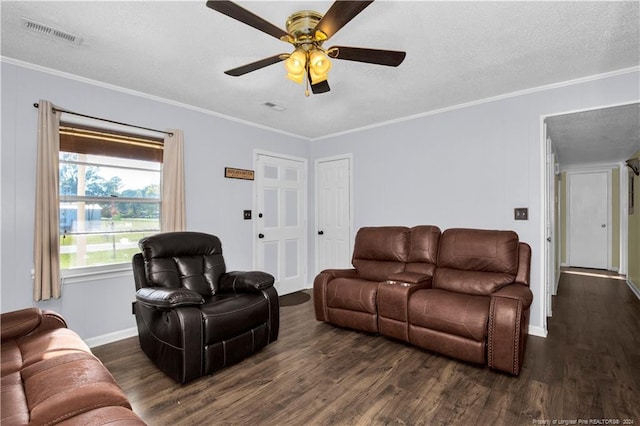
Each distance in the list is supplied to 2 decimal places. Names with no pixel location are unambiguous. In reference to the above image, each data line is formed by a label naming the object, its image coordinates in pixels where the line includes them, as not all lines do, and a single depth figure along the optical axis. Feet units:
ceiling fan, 5.46
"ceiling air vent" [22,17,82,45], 6.84
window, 9.41
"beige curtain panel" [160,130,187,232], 11.05
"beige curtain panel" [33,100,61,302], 8.49
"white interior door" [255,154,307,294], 14.62
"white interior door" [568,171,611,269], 21.34
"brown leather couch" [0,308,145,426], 3.51
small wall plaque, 13.21
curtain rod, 8.87
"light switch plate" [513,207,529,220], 10.56
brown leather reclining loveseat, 7.79
